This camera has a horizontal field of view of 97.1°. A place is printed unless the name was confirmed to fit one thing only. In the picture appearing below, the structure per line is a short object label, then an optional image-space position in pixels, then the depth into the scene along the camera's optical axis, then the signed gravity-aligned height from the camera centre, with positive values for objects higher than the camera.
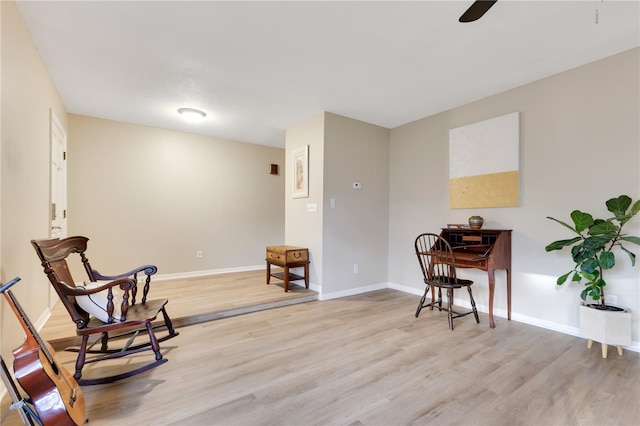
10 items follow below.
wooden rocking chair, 1.83 -0.69
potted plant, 2.21 -0.40
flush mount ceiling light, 3.74 +1.31
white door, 3.05 +0.35
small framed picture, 4.11 +0.60
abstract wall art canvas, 3.09 +0.58
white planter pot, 2.20 -0.90
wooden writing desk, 2.87 -0.42
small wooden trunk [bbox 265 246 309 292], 3.83 -0.67
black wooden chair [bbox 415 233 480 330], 2.85 -0.71
